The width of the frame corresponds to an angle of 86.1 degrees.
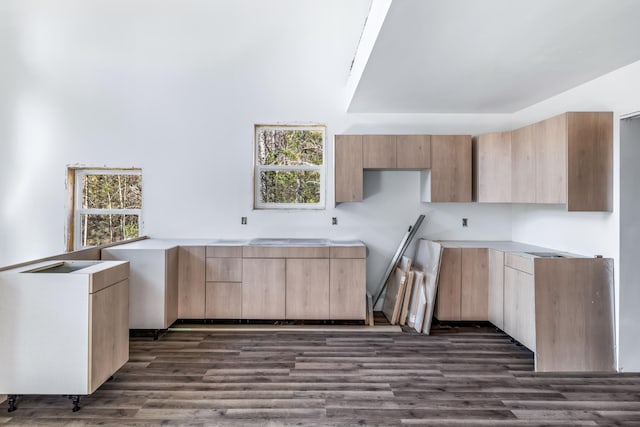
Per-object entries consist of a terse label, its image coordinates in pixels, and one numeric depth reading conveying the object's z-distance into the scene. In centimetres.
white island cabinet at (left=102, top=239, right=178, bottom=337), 342
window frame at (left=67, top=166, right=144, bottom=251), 426
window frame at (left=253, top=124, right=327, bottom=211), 425
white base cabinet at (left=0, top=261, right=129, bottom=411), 216
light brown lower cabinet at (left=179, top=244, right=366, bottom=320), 371
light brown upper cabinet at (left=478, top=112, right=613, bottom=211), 278
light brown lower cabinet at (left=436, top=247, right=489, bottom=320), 372
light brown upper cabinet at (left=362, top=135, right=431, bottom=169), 386
